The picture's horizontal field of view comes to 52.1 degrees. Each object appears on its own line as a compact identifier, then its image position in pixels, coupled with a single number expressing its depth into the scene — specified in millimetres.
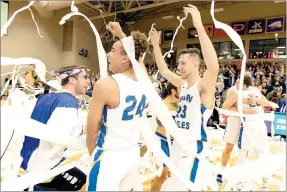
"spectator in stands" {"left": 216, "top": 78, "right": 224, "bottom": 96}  11716
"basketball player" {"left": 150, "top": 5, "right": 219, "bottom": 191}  2248
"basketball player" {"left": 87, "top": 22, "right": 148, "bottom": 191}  1715
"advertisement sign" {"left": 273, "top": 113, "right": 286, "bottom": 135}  7954
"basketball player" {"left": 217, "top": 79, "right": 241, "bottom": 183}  4059
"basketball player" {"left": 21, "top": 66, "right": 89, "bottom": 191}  2148
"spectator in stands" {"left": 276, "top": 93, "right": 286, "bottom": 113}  9023
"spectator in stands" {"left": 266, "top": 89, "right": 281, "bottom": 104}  10857
